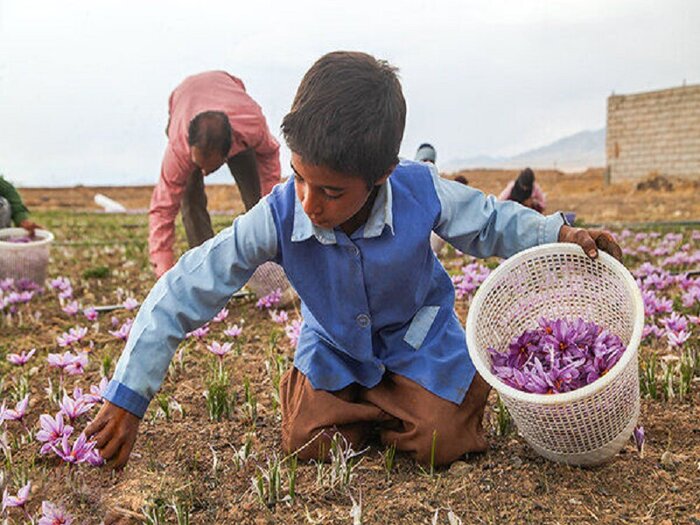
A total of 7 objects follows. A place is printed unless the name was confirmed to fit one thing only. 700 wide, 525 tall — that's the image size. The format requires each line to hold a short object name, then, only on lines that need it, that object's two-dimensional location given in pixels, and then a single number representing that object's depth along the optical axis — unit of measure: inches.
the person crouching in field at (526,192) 327.4
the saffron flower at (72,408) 91.9
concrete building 915.4
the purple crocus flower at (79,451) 81.6
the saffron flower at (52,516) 75.3
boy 84.5
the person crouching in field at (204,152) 190.9
